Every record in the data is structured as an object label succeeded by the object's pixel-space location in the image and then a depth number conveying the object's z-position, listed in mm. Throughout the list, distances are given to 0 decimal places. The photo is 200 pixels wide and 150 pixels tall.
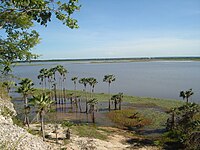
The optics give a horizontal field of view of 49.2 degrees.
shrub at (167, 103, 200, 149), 38000
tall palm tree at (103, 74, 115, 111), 75938
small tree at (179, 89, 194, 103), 56478
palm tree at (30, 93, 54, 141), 33688
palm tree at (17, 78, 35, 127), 43750
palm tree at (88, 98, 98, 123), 57400
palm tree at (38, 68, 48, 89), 78781
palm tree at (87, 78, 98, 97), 72250
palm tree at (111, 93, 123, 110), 66062
